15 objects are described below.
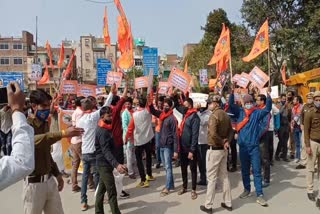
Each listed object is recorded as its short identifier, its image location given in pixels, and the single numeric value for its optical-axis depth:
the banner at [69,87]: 9.33
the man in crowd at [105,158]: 3.93
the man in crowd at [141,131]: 5.77
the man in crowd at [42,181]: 2.79
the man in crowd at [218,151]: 4.45
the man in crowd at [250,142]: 4.69
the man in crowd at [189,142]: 5.00
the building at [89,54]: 63.14
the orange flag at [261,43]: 8.27
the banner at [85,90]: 8.56
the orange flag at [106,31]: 9.66
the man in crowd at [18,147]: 1.27
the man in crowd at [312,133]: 4.55
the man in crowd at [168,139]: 5.15
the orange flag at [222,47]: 9.33
